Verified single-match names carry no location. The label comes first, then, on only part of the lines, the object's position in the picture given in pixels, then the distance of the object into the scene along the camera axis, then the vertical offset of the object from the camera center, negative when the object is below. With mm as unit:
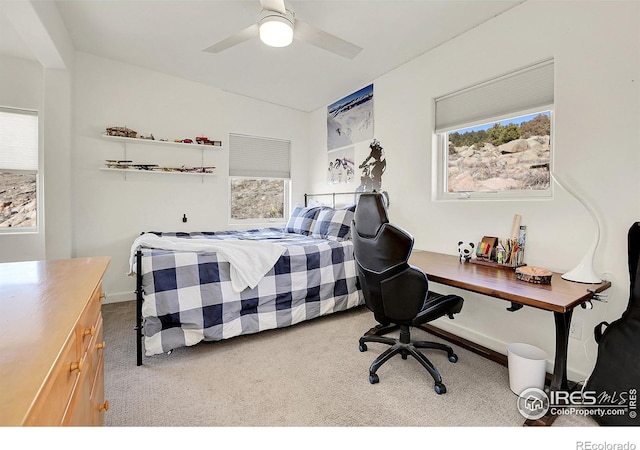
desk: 1434 -356
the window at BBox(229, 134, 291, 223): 4176 +603
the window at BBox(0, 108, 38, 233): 3012 +494
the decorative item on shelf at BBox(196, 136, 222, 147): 3723 +973
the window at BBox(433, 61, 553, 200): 2105 +659
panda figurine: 2311 -225
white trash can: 1703 -849
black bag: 1384 -676
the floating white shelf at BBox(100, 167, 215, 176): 3299 +558
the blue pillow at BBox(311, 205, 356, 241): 3174 -46
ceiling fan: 1831 +1248
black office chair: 1776 -360
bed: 2121 -527
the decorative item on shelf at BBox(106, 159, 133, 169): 3316 +608
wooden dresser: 524 -276
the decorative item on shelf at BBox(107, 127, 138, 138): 3250 +956
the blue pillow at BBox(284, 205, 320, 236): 3584 -1
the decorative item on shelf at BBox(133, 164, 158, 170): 3394 +600
